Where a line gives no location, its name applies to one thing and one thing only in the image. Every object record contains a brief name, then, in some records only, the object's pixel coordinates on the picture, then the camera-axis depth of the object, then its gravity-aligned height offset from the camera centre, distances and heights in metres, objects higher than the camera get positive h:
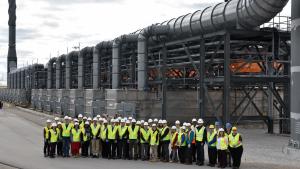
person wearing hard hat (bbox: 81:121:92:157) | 19.38 -2.04
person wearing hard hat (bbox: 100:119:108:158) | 19.16 -2.02
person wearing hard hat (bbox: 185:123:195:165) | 17.83 -2.21
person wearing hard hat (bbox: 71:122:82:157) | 19.27 -2.08
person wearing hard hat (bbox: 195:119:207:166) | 17.62 -1.95
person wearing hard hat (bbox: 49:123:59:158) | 19.05 -2.06
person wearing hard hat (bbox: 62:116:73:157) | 19.27 -1.96
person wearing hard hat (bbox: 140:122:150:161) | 18.62 -2.02
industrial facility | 25.12 +1.62
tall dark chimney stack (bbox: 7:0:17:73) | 84.50 +9.48
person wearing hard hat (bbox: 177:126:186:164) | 17.94 -2.09
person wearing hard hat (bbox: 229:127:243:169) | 16.62 -2.10
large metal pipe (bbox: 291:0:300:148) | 20.17 +0.66
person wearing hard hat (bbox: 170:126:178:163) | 18.12 -2.11
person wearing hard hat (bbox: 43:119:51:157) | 19.20 -1.99
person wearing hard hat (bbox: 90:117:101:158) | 19.28 -2.04
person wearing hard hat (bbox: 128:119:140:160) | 18.83 -1.97
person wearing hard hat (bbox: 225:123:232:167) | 17.22 -2.29
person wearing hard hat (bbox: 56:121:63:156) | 19.35 -2.22
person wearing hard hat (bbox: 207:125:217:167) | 17.28 -2.17
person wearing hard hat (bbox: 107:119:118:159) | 19.05 -1.97
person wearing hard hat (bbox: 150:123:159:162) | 18.34 -2.02
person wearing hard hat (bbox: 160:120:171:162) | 18.36 -2.06
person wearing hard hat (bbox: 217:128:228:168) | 16.88 -2.04
